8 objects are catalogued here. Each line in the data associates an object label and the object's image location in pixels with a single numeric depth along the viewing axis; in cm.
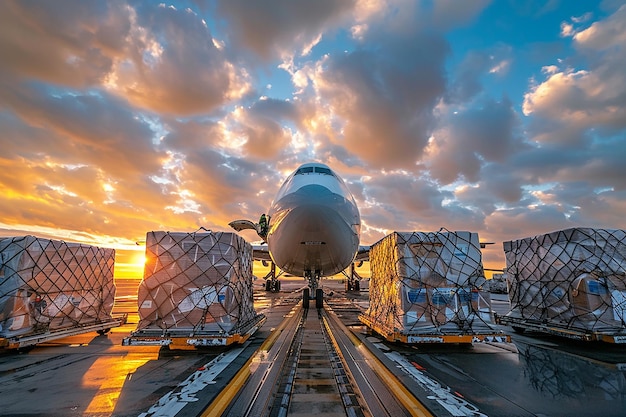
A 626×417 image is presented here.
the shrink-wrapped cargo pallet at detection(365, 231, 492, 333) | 723
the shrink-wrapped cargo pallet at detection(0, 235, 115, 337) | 732
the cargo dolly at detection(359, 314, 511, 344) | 682
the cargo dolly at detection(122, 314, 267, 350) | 658
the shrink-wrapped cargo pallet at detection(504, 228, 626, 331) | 766
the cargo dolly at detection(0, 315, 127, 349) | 687
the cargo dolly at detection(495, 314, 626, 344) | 715
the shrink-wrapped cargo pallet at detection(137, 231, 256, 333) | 716
